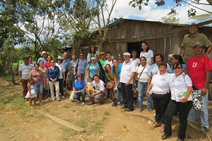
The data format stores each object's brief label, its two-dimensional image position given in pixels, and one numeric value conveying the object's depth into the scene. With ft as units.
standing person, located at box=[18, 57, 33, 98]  20.27
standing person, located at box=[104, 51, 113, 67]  19.69
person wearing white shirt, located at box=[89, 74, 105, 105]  18.65
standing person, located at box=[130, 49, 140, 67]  16.92
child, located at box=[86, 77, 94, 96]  19.09
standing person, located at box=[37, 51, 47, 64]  22.13
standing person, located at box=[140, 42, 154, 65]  15.85
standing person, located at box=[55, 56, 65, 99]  21.39
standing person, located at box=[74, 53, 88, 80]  22.34
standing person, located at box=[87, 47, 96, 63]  23.37
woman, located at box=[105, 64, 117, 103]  18.54
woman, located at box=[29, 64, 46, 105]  19.01
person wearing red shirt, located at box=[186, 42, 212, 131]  10.30
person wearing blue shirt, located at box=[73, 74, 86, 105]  19.46
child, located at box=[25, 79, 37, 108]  18.34
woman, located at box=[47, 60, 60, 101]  20.10
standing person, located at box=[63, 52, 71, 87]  23.38
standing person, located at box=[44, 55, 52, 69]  21.16
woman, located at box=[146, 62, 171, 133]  11.13
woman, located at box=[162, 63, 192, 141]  9.62
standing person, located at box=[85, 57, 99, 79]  20.29
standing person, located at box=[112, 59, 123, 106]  17.81
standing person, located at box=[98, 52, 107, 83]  20.71
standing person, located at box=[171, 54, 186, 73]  11.33
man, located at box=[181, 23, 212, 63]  12.84
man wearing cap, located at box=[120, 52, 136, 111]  15.45
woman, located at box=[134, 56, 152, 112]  14.90
